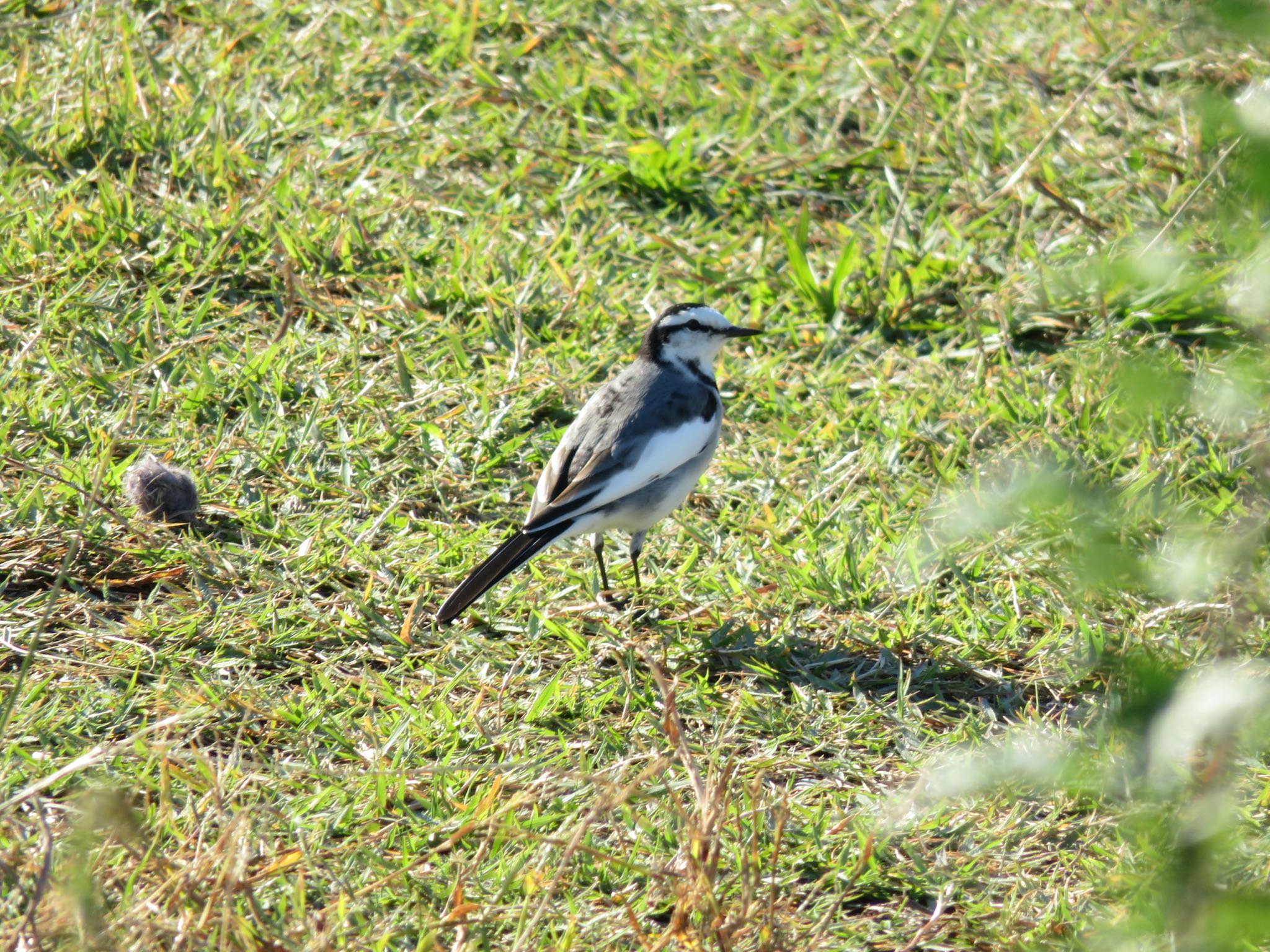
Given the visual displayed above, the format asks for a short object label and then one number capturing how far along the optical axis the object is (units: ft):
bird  29.04
